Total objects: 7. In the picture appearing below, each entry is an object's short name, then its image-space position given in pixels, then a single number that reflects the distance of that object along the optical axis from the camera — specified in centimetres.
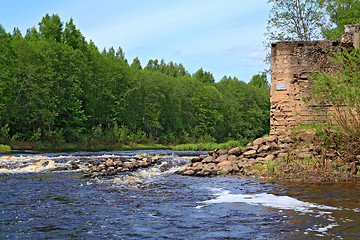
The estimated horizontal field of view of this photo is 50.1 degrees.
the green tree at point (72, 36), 4650
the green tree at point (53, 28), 4622
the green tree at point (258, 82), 9232
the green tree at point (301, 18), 2744
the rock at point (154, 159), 1666
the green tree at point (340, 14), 2802
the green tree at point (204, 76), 8694
